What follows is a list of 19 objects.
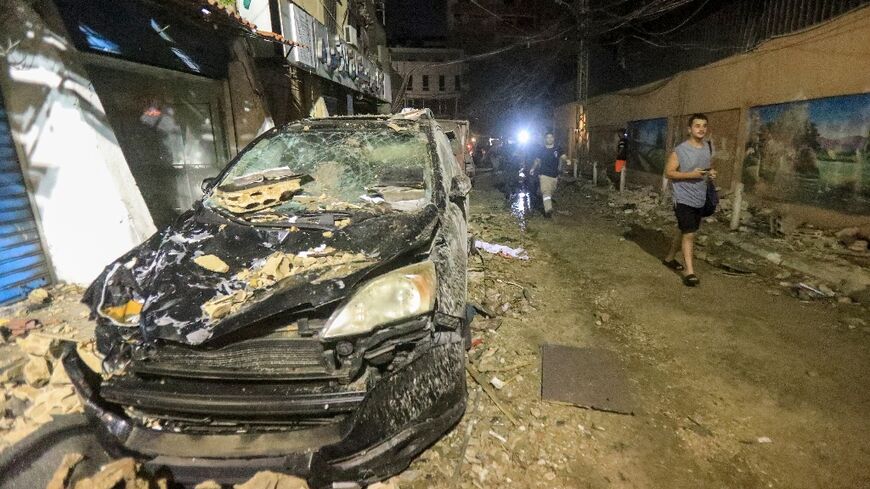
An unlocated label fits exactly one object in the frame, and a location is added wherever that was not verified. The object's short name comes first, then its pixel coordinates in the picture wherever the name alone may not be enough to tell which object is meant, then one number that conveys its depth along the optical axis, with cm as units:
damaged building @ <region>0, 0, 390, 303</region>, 405
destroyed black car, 163
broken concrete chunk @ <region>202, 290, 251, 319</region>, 185
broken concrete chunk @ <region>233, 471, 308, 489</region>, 158
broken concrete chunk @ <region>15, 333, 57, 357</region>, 273
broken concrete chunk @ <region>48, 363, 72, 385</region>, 238
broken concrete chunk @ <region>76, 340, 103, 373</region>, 192
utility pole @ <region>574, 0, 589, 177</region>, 1365
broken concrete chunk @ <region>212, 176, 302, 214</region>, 281
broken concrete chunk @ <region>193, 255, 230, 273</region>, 214
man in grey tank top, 428
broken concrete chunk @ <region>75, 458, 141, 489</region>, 151
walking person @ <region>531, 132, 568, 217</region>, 808
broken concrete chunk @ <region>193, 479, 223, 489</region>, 165
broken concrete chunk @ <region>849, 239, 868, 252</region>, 533
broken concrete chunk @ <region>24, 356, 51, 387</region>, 247
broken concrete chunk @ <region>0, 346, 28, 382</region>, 264
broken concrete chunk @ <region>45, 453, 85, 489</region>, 158
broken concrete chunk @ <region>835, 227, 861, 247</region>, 561
